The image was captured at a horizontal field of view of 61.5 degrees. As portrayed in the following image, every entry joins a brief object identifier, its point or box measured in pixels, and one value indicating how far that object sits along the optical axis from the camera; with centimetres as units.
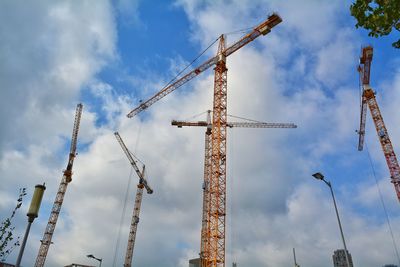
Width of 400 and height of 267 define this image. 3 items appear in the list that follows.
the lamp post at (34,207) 899
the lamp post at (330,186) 2155
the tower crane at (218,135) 5750
